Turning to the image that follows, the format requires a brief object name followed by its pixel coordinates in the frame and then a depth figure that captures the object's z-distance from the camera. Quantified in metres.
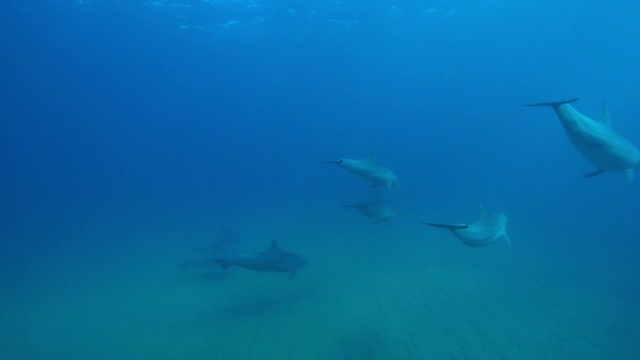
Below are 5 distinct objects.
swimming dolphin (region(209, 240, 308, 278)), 8.70
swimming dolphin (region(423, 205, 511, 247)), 5.40
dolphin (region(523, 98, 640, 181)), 4.44
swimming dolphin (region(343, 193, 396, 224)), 9.78
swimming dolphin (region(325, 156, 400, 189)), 8.60
